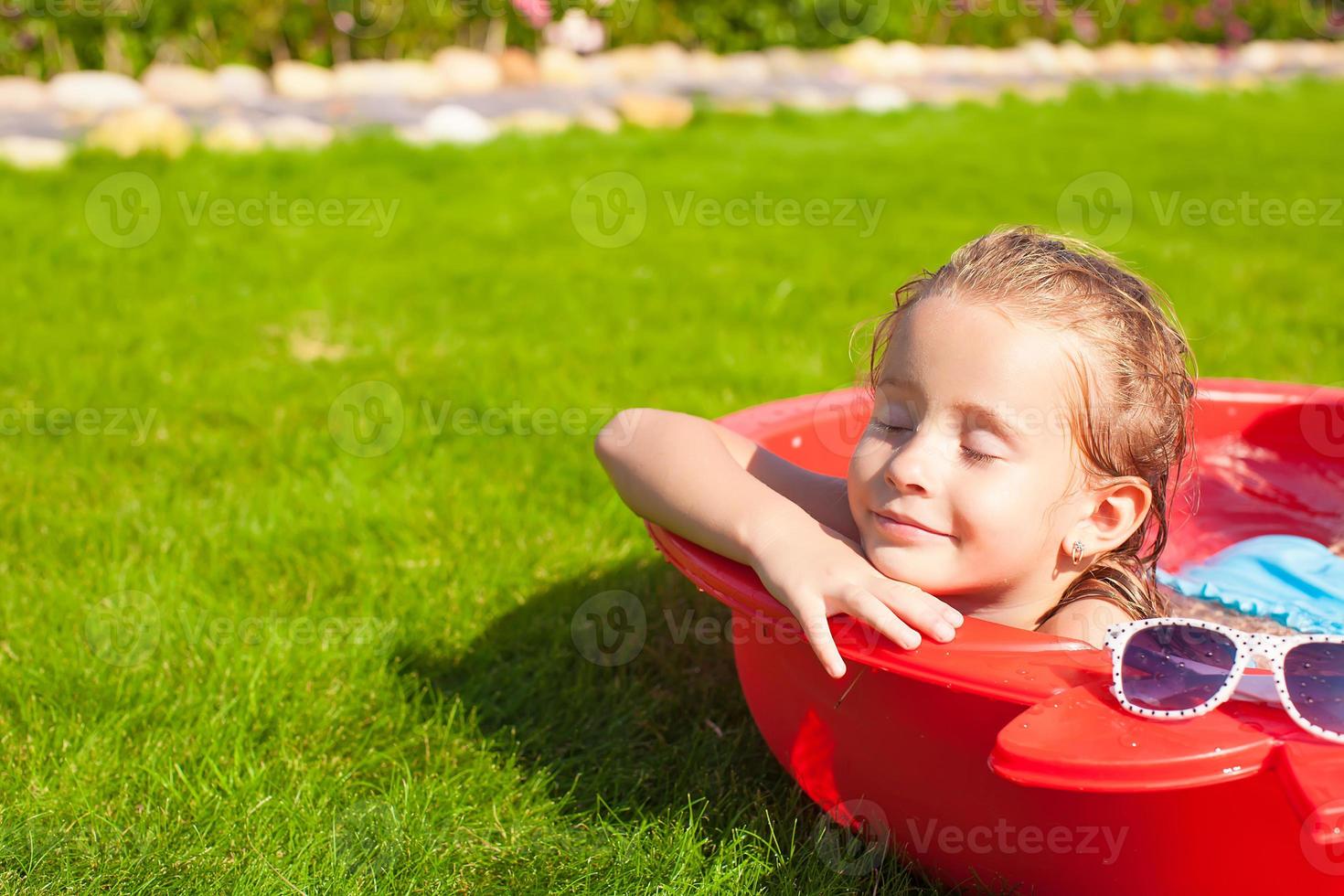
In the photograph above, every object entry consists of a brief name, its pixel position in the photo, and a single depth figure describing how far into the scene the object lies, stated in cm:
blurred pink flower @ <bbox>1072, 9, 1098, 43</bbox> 1205
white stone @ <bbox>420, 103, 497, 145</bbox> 624
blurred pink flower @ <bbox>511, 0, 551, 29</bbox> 765
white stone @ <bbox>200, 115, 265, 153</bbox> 552
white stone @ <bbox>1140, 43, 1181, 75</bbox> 1213
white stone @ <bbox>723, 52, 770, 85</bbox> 895
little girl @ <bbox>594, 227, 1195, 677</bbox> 159
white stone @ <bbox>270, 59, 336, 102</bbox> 686
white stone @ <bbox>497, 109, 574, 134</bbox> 657
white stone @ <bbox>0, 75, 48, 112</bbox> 614
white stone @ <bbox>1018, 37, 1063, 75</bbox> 1116
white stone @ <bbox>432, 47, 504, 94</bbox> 751
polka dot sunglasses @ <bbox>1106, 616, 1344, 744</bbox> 123
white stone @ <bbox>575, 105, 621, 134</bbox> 678
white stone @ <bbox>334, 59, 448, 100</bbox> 707
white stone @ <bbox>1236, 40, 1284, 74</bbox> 1321
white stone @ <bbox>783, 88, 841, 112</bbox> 801
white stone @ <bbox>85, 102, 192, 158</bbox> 525
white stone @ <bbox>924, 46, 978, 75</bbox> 1038
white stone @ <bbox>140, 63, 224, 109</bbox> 649
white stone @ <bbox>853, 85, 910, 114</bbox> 832
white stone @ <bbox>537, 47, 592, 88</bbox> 793
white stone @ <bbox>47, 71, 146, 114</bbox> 619
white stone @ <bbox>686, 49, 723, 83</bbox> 877
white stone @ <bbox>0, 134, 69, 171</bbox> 511
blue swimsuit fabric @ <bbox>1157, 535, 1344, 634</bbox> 235
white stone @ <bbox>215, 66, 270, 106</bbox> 667
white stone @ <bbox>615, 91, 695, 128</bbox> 704
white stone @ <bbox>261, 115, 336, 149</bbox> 572
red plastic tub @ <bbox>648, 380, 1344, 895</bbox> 122
